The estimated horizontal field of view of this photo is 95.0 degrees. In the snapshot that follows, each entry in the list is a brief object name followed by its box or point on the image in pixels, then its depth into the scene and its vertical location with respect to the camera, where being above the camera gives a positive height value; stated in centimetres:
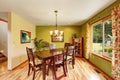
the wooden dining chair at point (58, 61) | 166 -68
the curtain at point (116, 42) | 136 -7
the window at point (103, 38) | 192 +5
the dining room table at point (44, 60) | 151 -57
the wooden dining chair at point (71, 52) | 198 -53
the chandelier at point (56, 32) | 233 +30
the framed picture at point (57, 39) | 411 +3
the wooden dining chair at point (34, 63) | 158 -75
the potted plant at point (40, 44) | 386 -33
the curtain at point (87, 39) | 302 +0
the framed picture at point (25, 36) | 271 +18
